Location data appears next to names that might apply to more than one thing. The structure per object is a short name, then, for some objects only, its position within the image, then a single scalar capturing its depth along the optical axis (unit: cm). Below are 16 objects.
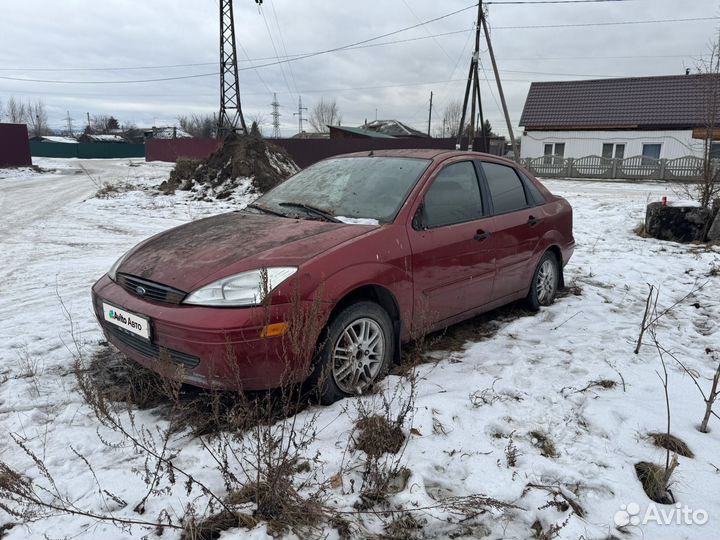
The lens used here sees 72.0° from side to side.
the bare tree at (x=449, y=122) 7878
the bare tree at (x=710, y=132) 882
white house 2708
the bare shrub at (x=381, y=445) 218
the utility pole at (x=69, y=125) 10771
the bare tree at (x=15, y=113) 9492
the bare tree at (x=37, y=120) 8962
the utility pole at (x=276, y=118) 7238
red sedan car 255
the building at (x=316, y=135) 5434
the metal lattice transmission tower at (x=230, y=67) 2431
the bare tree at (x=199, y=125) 7819
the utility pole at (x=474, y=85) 1986
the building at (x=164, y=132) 5996
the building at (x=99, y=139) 6232
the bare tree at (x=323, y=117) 8099
